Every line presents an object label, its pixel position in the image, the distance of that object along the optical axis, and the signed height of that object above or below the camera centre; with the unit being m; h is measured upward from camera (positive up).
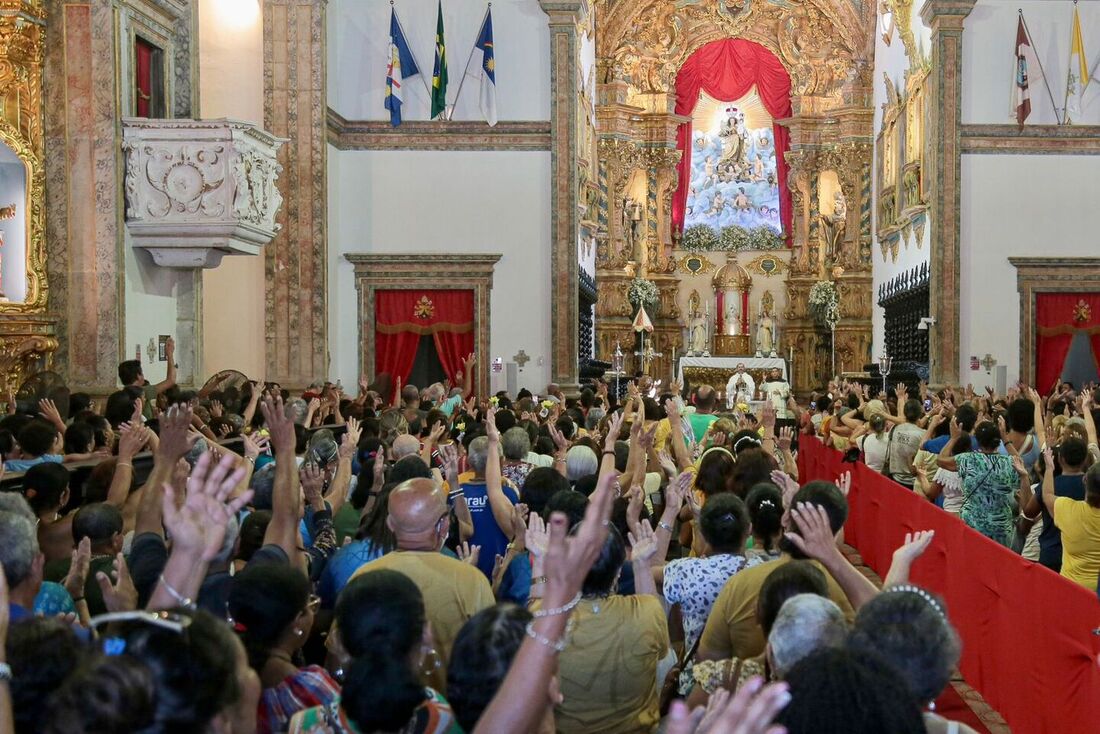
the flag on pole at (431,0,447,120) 20.64 +4.57
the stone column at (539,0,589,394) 21.47 +2.74
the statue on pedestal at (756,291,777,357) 32.84 +0.63
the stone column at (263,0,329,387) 19.22 +2.57
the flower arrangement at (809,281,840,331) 31.81 +1.25
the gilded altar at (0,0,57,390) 11.80 +1.37
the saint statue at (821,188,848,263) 32.28 +3.29
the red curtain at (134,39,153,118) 13.30 +3.01
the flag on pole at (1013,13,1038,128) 22.00 +4.95
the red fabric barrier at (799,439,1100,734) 5.71 -1.49
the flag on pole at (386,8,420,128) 20.47 +4.77
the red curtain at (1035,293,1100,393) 22.61 +0.57
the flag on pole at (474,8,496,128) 20.88 +4.74
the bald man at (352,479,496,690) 4.18 -0.74
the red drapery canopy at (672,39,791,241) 33.94 +7.53
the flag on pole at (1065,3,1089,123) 21.95 +4.90
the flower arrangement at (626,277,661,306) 32.28 +1.53
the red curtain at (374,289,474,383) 21.61 +0.46
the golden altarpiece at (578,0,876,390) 31.69 +4.88
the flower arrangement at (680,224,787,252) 34.16 +3.12
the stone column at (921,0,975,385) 22.45 +3.04
